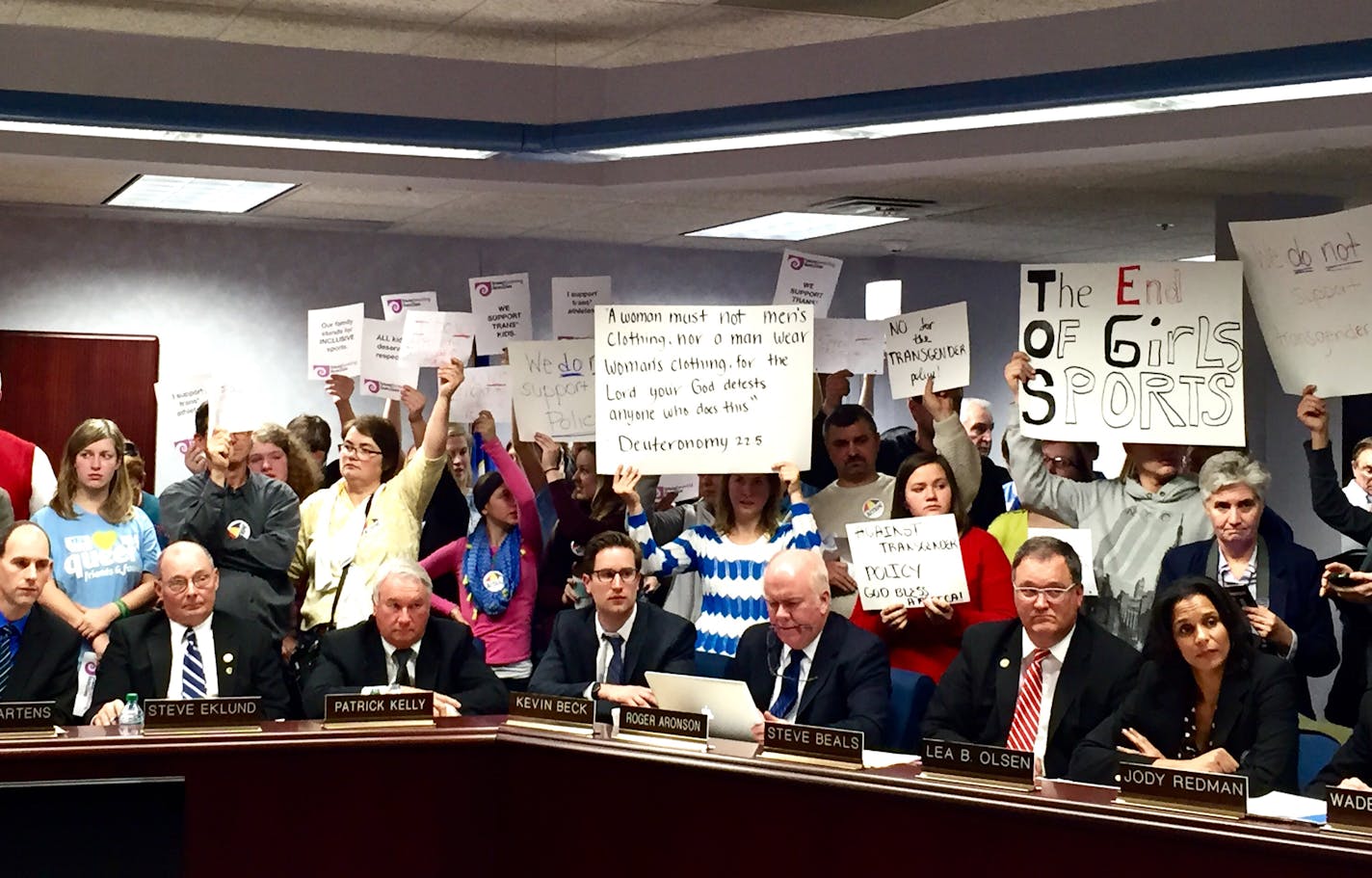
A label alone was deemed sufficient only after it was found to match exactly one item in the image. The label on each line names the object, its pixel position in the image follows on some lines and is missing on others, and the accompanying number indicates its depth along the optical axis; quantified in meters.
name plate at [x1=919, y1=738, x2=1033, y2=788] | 2.86
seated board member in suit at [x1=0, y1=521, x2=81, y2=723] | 3.97
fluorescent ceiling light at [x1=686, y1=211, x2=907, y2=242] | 8.06
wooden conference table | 2.79
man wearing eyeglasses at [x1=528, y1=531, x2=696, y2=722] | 4.26
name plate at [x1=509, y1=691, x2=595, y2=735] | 3.43
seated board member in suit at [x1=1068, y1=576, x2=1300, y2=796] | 3.31
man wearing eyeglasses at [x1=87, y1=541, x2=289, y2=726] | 4.05
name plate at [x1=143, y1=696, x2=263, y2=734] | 3.25
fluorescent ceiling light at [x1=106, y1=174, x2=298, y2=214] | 7.10
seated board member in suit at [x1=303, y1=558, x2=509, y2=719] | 4.08
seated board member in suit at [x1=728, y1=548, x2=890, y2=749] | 3.83
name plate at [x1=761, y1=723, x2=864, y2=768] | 3.06
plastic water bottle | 3.41
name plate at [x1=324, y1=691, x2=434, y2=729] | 3.36
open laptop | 3.34
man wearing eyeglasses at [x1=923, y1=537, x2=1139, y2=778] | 3.60
